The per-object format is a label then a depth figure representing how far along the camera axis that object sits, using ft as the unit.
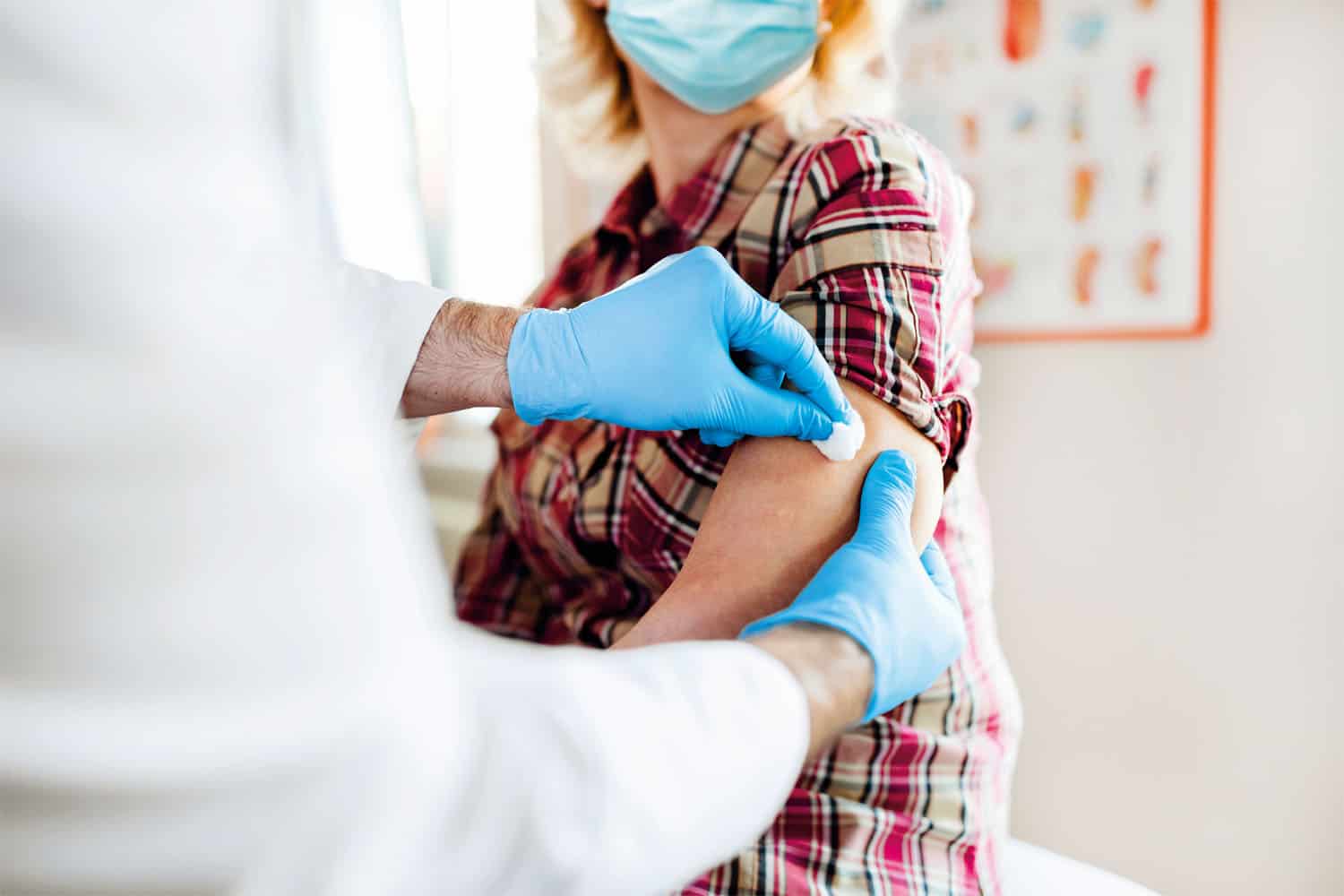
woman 2.70
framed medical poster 5.20
